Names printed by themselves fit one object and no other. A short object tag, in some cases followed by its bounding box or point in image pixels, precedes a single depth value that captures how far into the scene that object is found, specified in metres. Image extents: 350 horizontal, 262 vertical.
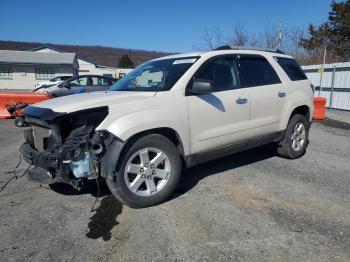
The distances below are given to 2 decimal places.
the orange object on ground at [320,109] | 12.38
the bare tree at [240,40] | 27.11
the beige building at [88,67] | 59.31
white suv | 3.70
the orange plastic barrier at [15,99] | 11.66
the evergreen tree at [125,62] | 84.50
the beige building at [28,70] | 43.56
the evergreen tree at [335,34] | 32.41
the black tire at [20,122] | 4.32
